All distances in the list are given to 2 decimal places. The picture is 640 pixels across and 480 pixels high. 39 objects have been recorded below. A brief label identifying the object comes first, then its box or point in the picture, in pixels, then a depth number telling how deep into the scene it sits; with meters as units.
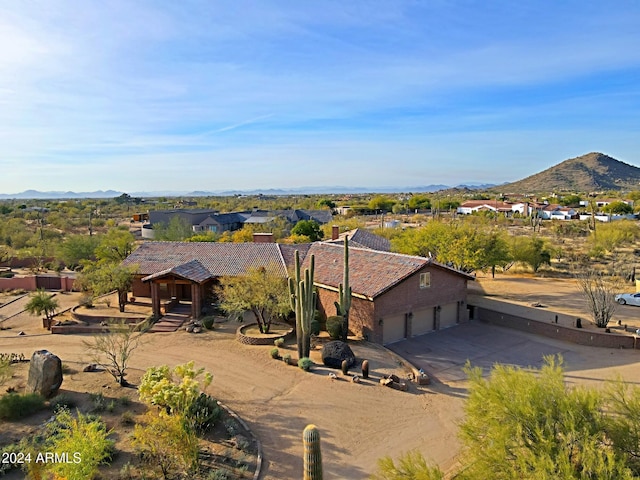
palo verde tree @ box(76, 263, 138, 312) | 28.45
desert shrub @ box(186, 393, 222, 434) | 14.58
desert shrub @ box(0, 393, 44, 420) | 15.85
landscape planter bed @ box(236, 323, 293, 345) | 24.03
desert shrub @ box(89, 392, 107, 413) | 16.52
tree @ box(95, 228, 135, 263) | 37.91
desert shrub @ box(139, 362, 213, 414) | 13.58
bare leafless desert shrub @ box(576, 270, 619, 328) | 26.64
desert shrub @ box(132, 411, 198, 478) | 12.38
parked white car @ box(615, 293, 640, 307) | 32.72
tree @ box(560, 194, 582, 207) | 113.85
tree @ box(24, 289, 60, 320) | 28.03
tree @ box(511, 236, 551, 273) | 45.00
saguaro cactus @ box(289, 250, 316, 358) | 20.78
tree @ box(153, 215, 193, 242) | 50.80
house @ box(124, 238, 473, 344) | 24.77
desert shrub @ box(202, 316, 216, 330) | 26.59
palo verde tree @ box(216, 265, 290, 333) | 24.41
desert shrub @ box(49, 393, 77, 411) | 16.69
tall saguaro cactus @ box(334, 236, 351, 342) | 23.28
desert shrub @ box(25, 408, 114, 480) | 10.54
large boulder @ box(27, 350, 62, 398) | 17.27
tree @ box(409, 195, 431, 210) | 124.31
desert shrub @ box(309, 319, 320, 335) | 25.26
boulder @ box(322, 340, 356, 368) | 20.70
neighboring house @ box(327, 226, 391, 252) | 35.34
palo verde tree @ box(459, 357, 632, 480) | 8.26
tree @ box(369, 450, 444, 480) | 8.95
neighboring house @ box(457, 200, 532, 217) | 103.12
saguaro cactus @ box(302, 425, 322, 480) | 10.70
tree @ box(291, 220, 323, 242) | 52.91
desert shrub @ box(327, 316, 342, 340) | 24.23
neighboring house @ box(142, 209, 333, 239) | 72.62
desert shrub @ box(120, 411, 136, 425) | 15.69
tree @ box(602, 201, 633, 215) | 90.81
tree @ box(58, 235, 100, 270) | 44.84
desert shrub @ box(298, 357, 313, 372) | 20.50
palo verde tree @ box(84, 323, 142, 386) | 18.85
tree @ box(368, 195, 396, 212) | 120.29
